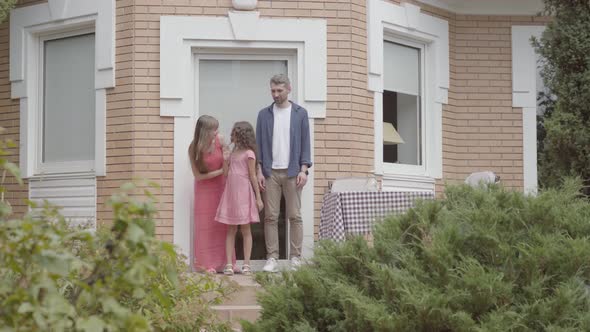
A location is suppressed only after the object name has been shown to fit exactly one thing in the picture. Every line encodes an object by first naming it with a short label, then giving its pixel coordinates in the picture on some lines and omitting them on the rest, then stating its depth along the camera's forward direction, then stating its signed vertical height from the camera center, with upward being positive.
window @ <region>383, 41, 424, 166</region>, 11.27 +0.85
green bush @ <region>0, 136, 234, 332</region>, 2.28 -0.21
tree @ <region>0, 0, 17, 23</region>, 10.11 +1.74
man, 9.89 +0.16
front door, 10.45 +0.95
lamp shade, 11.19 +0.49
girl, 9.72 -0.15
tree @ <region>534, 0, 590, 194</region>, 10.30 +0.98
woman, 9.88 -0.25
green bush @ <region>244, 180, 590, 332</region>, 4.00 -0.39
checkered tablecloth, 9.09 -0.26
